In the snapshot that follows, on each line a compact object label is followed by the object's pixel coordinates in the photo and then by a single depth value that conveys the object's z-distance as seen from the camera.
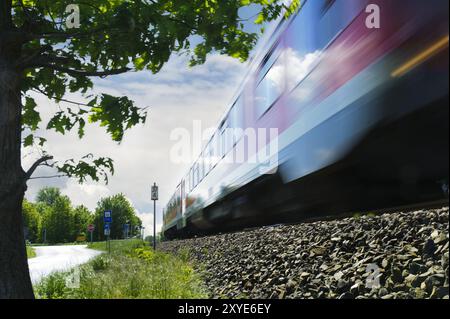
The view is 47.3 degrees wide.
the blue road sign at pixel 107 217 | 25.67
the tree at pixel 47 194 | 120.94
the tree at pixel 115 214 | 71.78
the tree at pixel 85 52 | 5.82
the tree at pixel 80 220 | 83.38
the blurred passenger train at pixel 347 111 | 3.74
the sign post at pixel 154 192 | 22.42
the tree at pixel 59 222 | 77.81
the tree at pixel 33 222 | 85.94
